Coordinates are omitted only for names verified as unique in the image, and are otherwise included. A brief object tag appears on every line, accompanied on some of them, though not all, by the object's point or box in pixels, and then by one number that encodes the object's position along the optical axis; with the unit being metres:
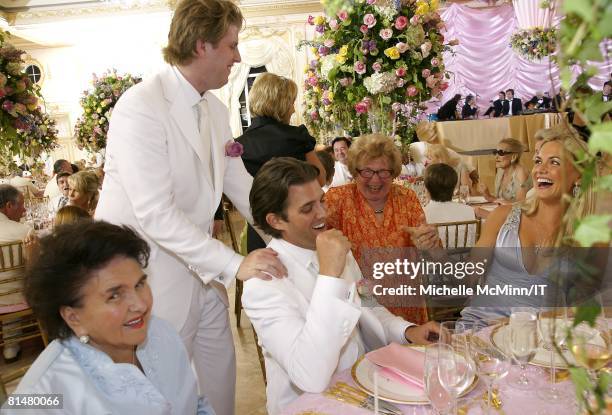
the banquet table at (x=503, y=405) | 1.13
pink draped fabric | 11.96
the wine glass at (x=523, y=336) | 1.14
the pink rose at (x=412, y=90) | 2.81
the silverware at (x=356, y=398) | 1.14
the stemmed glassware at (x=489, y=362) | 1.09
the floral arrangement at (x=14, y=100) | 3.13
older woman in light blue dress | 1.16
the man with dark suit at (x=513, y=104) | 11.67
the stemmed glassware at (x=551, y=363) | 1.13
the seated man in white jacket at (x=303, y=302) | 1.36
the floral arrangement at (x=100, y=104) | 5.30
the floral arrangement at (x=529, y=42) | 10.00
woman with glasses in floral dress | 2.63
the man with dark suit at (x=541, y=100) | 12.10
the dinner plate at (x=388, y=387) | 1.16
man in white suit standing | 1.76
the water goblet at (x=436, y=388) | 1.02
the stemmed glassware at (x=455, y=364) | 1.03
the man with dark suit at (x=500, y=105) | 11.74
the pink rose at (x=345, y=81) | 2.85
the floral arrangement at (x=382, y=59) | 2.72
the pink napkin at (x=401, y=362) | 1.24
